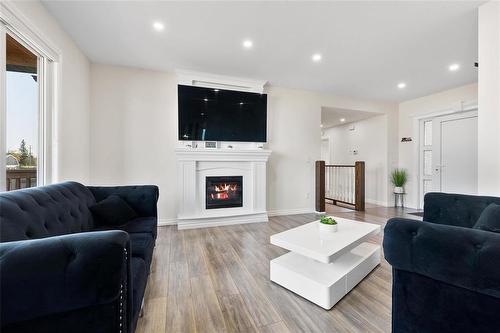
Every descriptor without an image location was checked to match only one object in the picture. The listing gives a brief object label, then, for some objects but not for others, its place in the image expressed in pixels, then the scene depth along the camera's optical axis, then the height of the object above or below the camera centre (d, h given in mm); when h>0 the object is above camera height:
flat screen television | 3789 +912
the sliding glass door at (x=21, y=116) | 1950 +472
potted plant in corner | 5406 -313
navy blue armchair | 886 -477
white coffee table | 1670 -861
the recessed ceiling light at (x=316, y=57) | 3256 +1617
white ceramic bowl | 2135 -590
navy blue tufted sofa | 764 -425
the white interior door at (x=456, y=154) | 4457 +262
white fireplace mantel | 3717 -283
